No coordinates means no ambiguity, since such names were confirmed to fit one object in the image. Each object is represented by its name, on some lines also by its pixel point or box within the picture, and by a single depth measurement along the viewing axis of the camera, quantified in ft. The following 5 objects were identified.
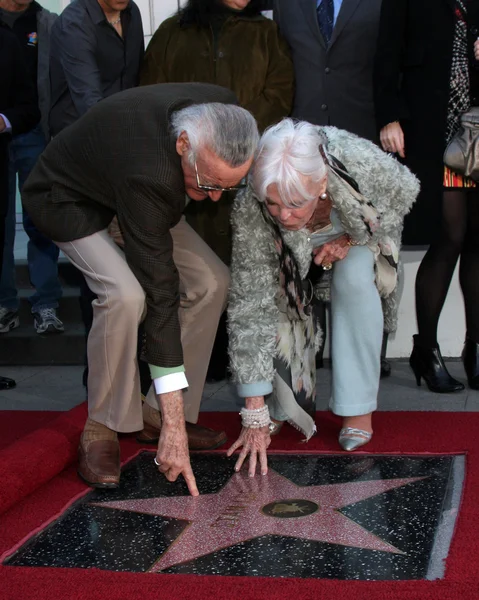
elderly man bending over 8.46
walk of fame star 7.89
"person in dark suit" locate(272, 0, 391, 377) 12.62
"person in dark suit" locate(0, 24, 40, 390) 14.02
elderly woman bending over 9.77
